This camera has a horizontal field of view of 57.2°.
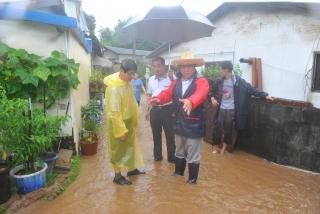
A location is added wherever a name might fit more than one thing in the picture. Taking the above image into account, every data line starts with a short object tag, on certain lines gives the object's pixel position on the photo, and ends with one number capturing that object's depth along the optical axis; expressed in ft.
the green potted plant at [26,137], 12.37
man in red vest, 13.91
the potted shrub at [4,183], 12.63
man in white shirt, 17.84
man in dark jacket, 19.75
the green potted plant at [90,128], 20.44
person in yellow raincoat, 13.92
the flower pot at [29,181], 13.48
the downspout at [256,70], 28.60
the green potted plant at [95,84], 35.70
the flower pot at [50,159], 15.84
